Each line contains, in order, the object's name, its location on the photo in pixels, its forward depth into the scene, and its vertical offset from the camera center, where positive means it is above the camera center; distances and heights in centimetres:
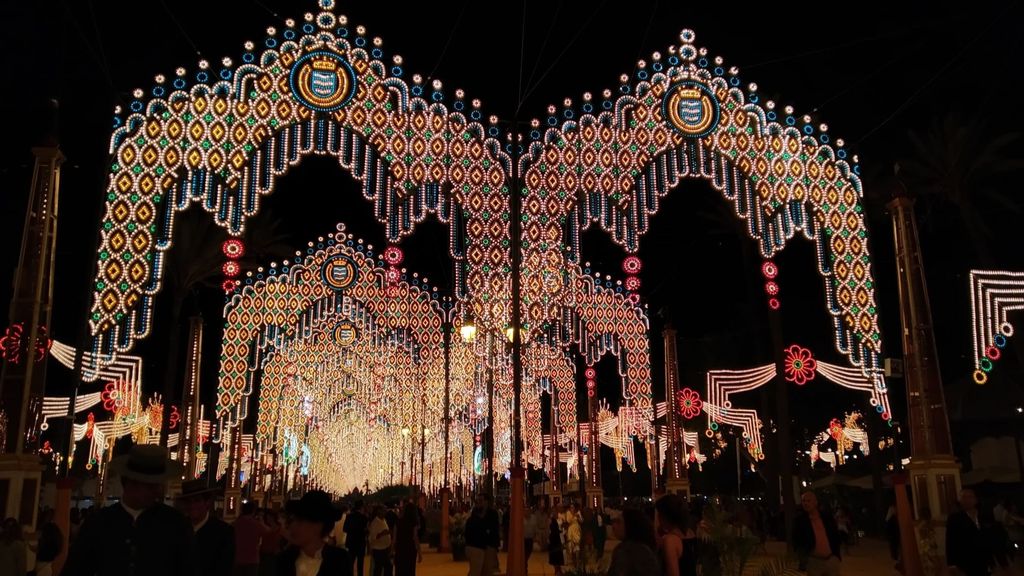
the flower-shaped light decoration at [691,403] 3478 +311
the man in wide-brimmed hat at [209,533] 549 -28
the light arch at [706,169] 1739 +627
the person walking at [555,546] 1941 -140
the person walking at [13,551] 975 -64
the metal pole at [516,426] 1195 +86
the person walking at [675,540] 726 -48
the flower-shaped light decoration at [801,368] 2639 +333
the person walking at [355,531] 1678 -82
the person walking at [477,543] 1463 -95
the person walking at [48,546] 1146 -69
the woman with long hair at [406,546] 1446 -97
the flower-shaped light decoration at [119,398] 3012 +367
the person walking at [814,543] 859 -61
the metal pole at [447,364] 2400 +327
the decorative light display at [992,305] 1753 +347
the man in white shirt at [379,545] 1535 -100
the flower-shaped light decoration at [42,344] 1409 +236
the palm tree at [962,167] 2506 +890
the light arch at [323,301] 2716 +599
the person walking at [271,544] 977 -62
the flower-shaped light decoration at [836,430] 4100 +229
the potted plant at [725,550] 925 -72
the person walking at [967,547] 865 -67
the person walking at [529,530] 2050 -109
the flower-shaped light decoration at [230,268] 2142 +535
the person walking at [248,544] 958 -59
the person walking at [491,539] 1473 -92
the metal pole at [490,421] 1884 +154
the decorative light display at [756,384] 1852 +305
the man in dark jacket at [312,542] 438 -27
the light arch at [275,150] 1466 +601
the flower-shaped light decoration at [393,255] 1936 +506
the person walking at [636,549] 626 -47
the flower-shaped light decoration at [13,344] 1365 +230
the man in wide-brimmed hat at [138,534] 393 -19
